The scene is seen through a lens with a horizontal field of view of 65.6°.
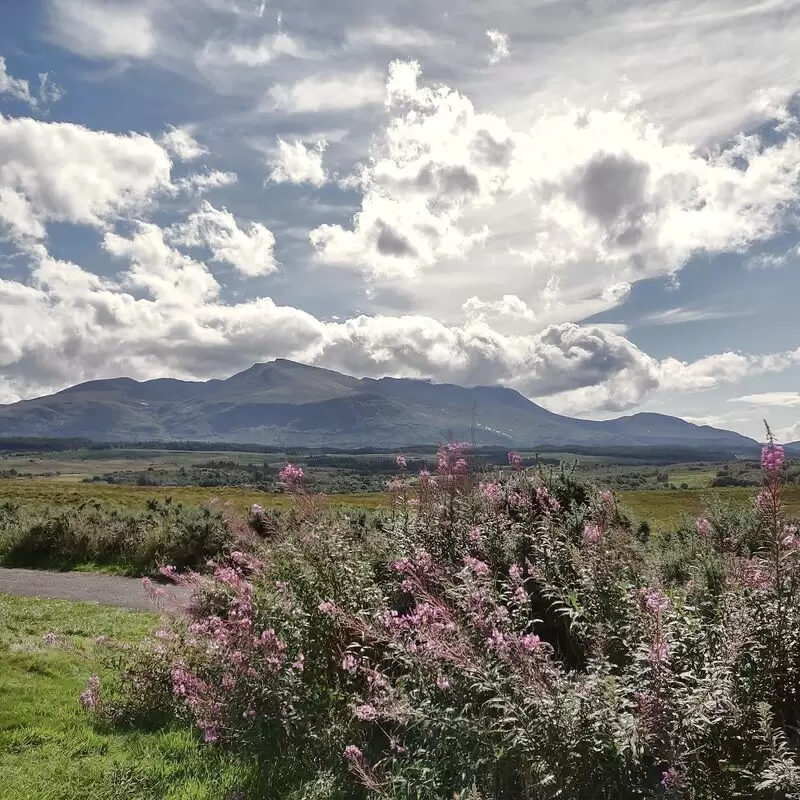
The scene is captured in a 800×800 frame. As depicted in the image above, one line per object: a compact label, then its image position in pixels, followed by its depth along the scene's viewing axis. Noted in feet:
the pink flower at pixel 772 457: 13.41
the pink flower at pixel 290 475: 23.59
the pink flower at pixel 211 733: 20.77
